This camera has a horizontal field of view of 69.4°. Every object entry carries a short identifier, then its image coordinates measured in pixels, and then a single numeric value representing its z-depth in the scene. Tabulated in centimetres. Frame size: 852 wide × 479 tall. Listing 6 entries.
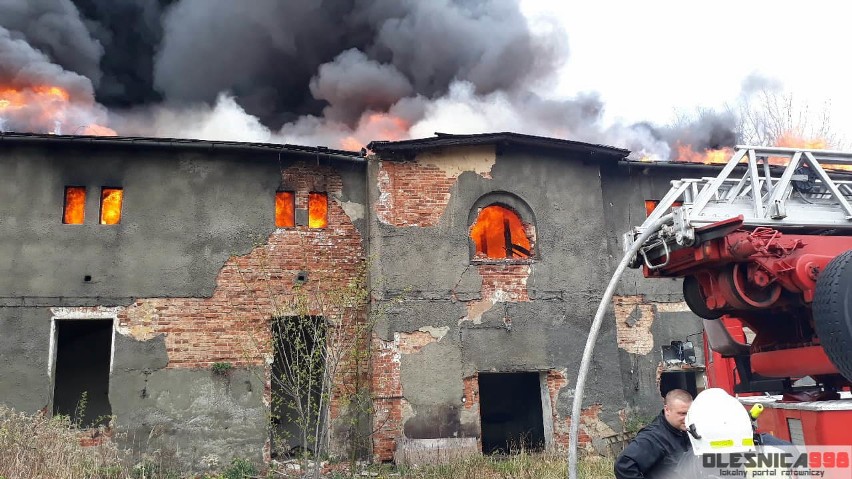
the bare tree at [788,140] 2416
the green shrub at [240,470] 957
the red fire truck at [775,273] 507
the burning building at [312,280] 999
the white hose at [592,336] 540
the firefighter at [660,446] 362
